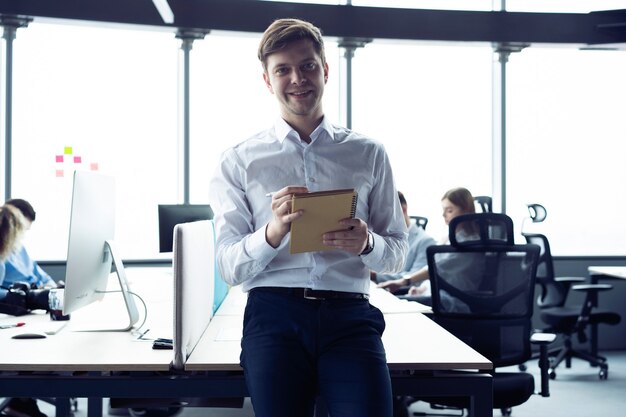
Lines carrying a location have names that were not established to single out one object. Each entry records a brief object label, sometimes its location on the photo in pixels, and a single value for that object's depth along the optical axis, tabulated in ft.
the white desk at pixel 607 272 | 16.34
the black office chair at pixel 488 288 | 10.02
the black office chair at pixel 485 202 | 17.20
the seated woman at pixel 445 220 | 13.34
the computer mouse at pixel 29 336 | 7.44
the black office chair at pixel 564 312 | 16.67
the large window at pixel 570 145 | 20.26
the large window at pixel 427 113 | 20.06
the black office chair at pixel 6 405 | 11.58
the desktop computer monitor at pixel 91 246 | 7.19
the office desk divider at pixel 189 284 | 6.12
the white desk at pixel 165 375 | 6.27
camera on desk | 9.07
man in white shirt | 5.29
